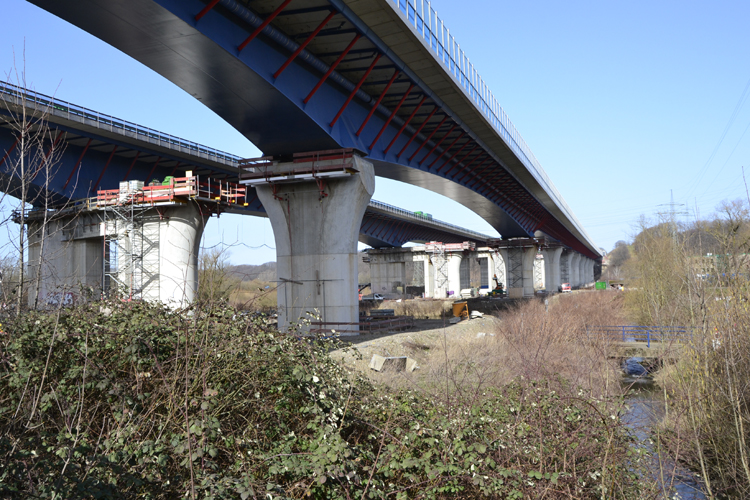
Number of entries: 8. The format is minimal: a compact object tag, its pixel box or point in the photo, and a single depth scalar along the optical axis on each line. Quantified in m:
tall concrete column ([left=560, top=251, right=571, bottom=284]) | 111.31
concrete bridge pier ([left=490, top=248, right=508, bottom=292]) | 101.52
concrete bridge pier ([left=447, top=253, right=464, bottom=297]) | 83.44
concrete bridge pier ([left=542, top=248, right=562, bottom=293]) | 84.19
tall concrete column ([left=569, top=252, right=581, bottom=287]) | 117.36
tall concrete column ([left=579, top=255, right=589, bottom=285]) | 139.75
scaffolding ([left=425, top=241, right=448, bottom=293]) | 84.75
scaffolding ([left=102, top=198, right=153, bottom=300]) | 31.61
